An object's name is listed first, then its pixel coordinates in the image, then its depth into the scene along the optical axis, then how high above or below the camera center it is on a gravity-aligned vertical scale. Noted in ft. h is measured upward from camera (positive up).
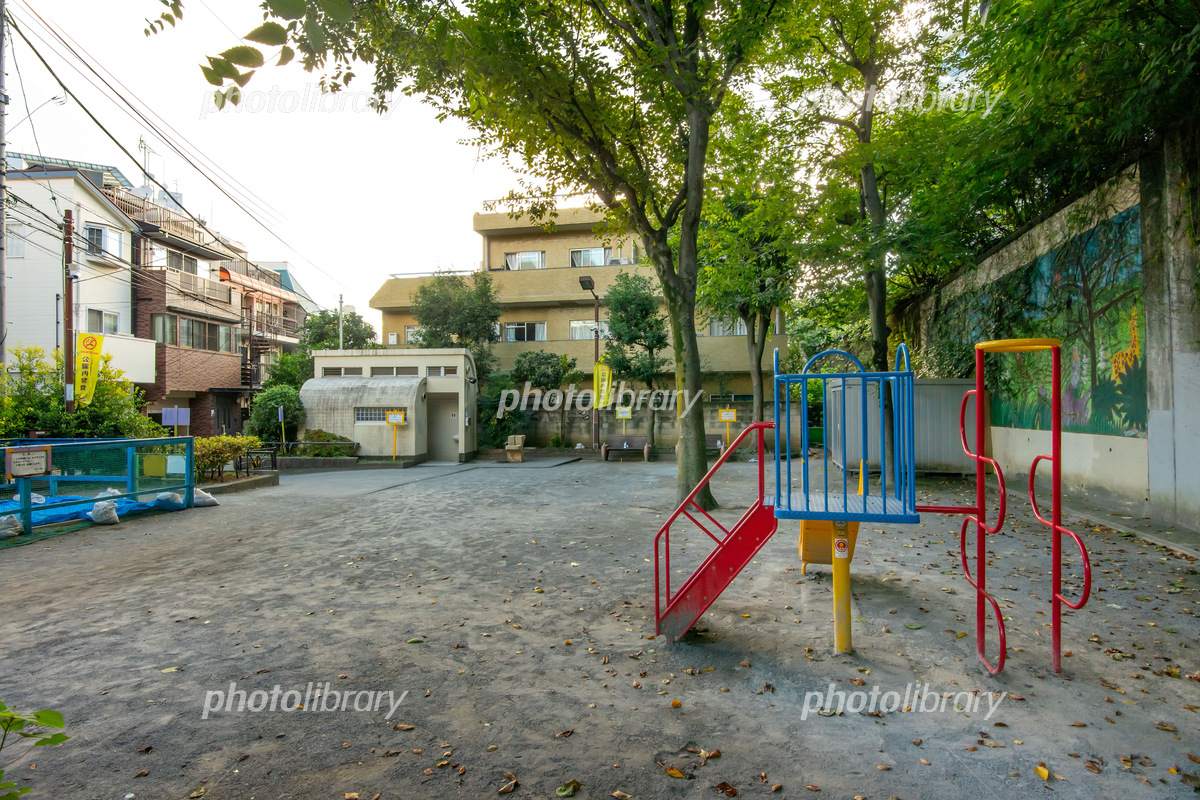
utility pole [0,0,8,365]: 34.88 +14.29
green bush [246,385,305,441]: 73.31 -0.83
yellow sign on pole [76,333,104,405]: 43.91 +3.44
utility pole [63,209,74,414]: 42.73 +7.18
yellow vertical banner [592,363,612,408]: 66.39 +2.47
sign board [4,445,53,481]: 28.07 -2.35
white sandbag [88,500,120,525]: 32.81 -5.59
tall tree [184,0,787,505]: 29.45 +15.99
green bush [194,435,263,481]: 47.11 -3.50
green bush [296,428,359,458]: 69.82 -4.78
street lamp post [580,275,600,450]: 68.33 +1.09
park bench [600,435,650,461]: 71.67 -4.82
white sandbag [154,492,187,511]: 36.84 -5.57
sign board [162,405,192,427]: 50.49 -0.56
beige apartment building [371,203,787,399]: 84.23 +16.85
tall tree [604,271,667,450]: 75.00 +9.84
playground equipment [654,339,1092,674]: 13.21 -2.53
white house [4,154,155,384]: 75.41 +18.43
